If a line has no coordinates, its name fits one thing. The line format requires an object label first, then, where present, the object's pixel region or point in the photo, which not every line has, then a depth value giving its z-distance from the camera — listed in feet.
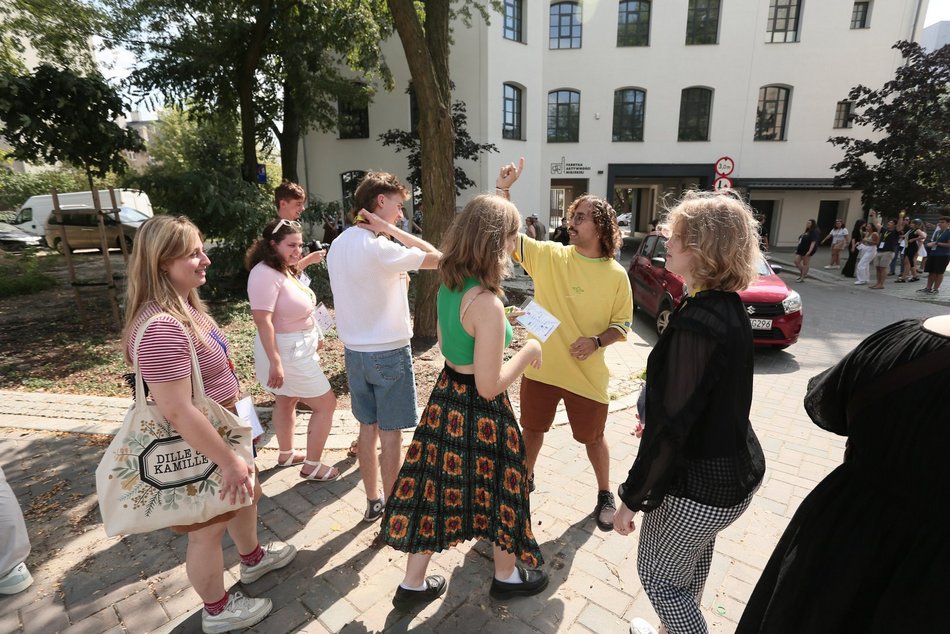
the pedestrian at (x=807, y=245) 43.78
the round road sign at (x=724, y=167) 39.65
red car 22.04
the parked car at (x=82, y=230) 56.85
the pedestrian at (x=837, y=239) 52.80
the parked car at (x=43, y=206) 64.69
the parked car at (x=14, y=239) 60.49
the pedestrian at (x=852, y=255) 47.60
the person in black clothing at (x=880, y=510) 3.71
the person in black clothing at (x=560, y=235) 43.21
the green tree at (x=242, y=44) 38.93
